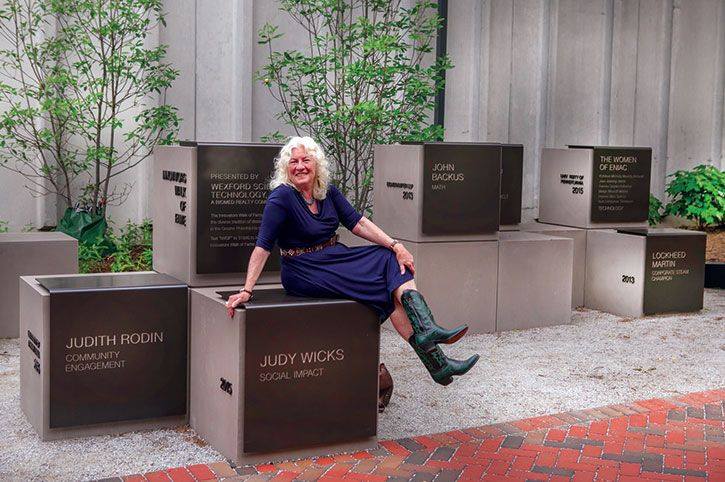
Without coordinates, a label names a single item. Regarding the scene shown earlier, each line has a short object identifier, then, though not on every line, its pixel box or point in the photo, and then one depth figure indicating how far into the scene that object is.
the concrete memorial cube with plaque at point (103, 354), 5.69
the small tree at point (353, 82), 10.52
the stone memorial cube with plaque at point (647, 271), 9.78
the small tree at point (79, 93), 10.12
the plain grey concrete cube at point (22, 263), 8.15
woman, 5.77
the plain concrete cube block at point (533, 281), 9.08
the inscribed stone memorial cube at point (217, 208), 6.16
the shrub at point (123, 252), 9.84
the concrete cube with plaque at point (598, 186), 10.25
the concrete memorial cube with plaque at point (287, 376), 5.35
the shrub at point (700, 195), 13.53
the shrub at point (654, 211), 13.77
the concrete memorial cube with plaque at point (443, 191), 8.59
